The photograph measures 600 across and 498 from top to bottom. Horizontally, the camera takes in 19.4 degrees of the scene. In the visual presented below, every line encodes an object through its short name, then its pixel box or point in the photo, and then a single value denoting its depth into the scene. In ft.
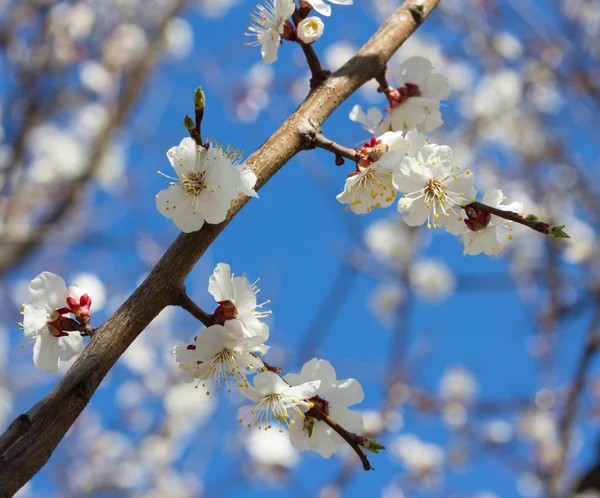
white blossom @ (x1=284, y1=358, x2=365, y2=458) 1.75
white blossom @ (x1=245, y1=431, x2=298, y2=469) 11.91
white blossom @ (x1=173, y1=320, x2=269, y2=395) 1.67
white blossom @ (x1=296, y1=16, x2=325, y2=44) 1.80
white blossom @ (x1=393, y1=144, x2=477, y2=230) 1.75
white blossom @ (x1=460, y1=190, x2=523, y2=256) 1.76
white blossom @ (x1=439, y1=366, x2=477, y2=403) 16.06
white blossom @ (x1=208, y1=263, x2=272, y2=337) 1.72
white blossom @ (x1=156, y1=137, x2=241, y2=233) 1.66
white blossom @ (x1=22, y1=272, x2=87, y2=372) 1.74
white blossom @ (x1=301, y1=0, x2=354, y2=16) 1.80
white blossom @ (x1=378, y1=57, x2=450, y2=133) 1.89
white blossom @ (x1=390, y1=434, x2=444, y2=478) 13.22
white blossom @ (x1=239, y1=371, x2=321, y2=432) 1.70
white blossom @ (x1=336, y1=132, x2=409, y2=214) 1.73
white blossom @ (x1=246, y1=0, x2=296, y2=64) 1.80
